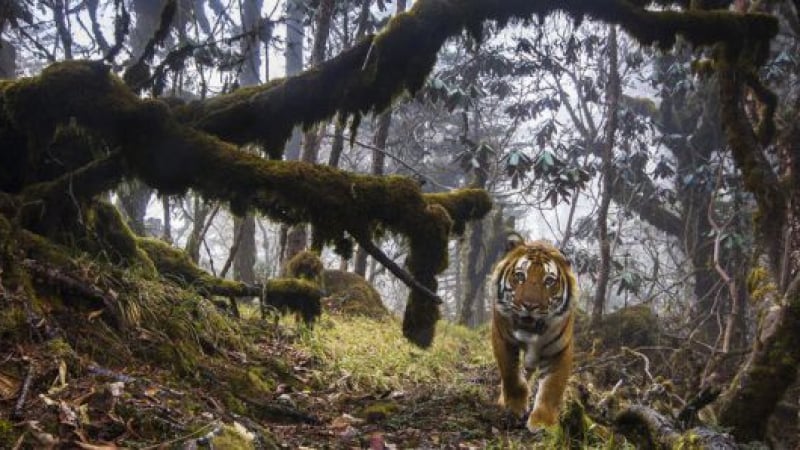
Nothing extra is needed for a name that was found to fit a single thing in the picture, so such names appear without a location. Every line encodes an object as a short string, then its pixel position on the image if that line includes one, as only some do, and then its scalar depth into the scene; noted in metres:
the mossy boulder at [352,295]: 12.15
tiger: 5.36
